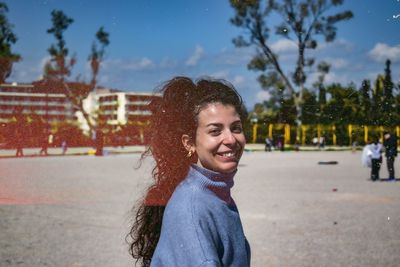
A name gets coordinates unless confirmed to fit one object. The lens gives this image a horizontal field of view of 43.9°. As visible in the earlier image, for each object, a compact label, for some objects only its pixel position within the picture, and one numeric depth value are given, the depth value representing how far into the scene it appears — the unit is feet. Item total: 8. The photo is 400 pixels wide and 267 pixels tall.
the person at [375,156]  46.35
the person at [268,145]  122.52
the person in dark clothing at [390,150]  46.09
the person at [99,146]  93.09
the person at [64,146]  93.26
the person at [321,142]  137.08
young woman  5.44
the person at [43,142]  83.11
